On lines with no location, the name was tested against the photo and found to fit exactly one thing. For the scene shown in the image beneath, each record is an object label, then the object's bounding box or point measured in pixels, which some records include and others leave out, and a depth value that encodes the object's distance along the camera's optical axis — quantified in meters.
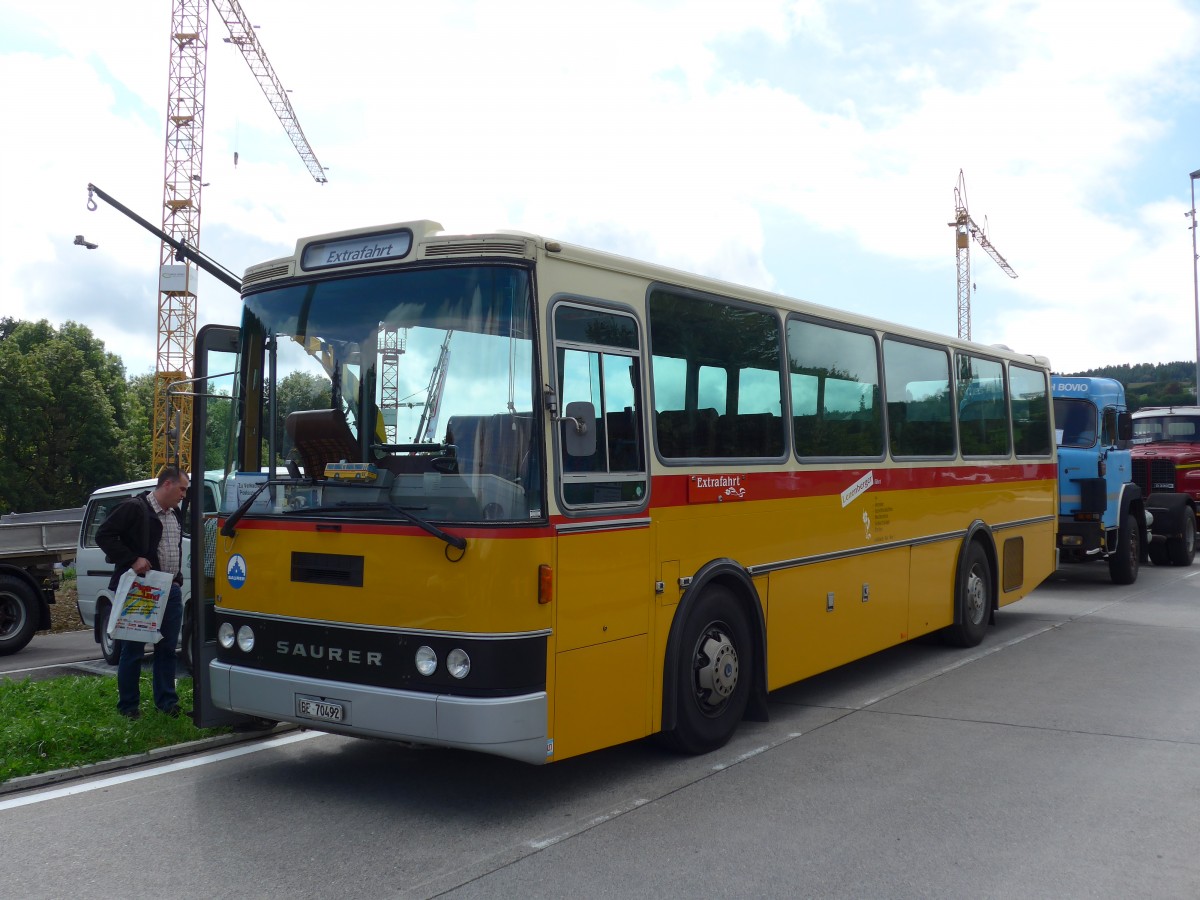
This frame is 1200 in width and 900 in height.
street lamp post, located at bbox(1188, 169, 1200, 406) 43.34
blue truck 16.25
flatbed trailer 13.10
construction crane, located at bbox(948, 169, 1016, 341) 107.62
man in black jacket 7.63
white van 11.41
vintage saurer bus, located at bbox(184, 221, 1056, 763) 5.59
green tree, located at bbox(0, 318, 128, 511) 56.41
